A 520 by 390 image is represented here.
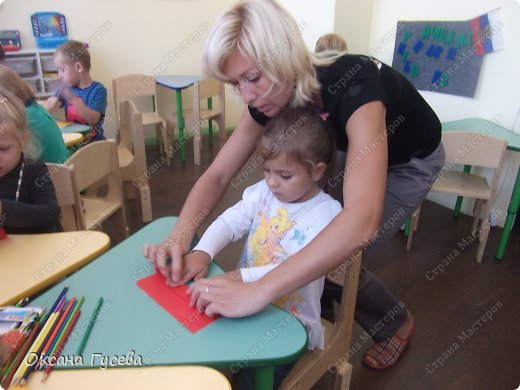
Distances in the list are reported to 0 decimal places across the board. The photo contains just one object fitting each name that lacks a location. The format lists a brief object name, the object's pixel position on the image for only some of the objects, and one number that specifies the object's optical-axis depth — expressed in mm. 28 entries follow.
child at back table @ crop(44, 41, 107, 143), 2752
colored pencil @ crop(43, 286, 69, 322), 801
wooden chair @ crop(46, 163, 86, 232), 1534
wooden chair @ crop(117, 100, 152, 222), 2580
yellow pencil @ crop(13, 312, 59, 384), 663
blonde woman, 840
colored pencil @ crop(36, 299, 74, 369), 718
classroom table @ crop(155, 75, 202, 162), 3695
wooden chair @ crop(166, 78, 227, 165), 3777
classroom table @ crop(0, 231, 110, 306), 914
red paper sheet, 804
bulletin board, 2576
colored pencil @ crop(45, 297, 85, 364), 725
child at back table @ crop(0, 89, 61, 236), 1296
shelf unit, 3367
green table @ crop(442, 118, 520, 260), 2209
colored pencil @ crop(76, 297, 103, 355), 728
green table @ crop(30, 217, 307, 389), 723
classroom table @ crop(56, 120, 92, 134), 2436
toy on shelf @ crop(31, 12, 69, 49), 3512
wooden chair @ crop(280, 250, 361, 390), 1027
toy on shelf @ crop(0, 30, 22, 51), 3322
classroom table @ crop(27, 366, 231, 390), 665
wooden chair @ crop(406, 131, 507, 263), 2164
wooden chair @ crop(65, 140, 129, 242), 1697
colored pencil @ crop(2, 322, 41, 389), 668
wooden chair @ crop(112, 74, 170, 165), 3795
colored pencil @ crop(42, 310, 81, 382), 677
